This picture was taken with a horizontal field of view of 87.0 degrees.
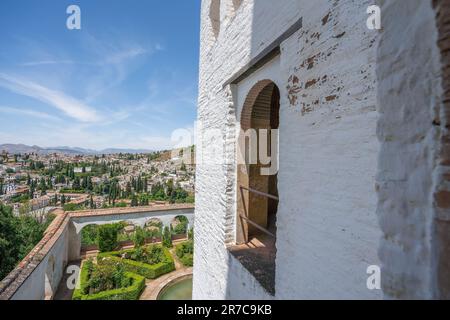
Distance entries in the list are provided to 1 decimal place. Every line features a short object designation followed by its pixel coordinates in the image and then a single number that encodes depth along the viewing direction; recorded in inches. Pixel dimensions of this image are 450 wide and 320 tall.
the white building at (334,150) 35.0
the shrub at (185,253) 571.8
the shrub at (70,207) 1166.3
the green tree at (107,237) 596.1
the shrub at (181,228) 857.5
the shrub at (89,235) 876.6
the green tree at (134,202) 1303.9
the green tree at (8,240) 508.7
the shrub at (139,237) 621.6
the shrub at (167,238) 666.3
